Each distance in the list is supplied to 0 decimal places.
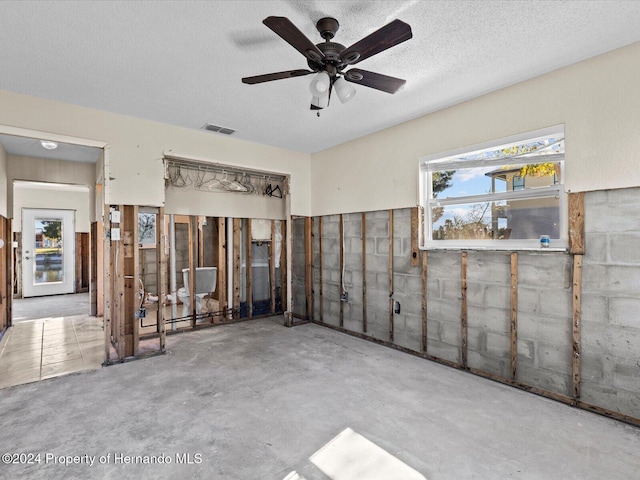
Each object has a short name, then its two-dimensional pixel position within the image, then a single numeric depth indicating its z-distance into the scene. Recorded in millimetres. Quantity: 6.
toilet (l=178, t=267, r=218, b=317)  5070
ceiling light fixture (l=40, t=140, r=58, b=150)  4195
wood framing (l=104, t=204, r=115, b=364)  3584
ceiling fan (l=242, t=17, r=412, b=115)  1795
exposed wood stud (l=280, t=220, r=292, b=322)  5722
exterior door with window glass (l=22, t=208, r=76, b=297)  7520
